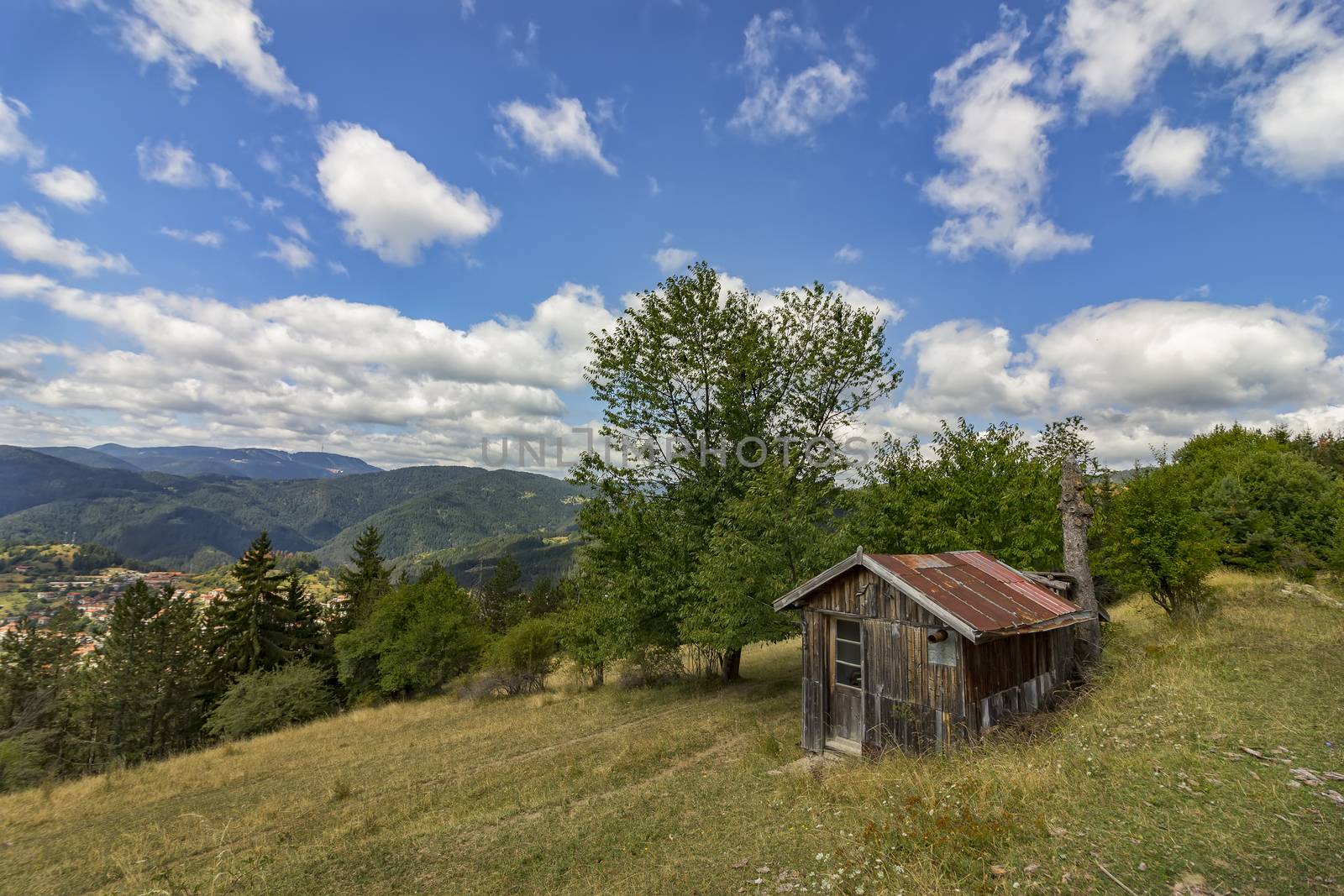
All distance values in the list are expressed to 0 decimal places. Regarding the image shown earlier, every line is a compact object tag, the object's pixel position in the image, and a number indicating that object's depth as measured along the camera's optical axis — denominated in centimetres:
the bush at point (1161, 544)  1862
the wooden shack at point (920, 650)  1040
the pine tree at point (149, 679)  3734
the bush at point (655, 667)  2439
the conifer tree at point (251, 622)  3972
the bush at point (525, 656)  2855
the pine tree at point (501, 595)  6023
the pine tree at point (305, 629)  4322
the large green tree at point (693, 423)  2030
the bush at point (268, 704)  3169
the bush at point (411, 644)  3416
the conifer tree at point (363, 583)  4719
